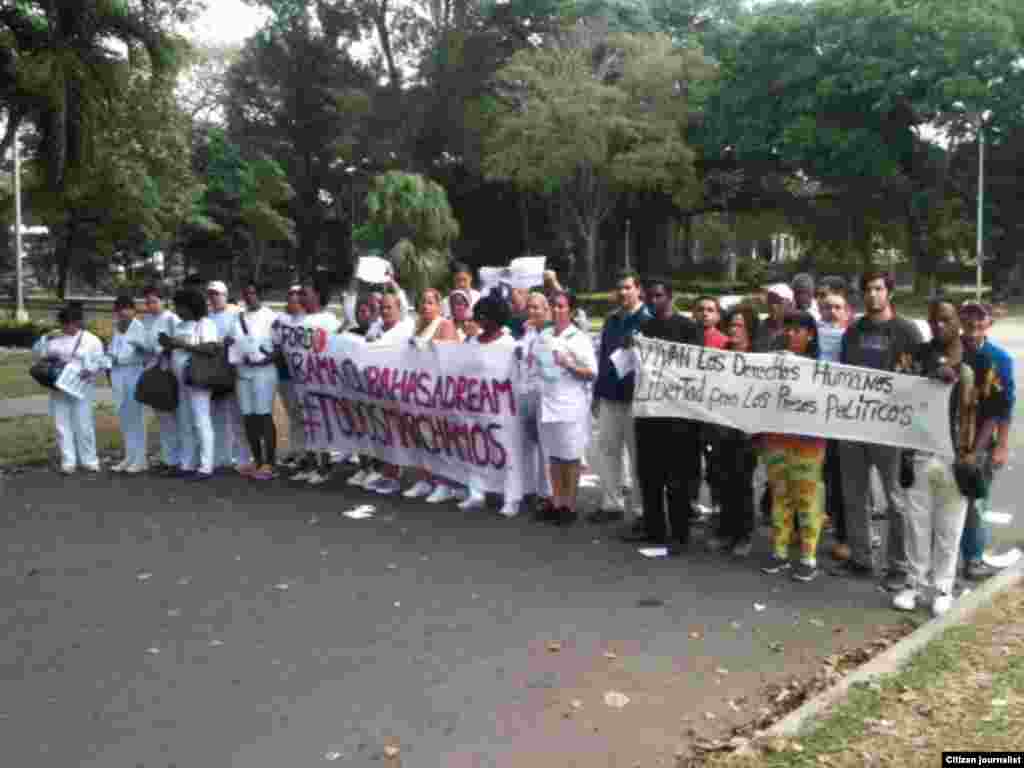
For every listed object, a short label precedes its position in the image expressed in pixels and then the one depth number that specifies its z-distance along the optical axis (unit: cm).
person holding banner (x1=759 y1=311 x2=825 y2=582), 669
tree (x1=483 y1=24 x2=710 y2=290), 4253
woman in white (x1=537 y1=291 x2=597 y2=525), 791
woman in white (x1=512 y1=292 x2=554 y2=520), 819
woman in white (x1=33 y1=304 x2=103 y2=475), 1041
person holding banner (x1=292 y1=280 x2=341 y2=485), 991
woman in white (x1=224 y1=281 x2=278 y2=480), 998
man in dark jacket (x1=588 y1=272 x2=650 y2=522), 809
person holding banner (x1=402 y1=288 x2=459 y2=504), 919
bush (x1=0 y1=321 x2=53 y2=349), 2519
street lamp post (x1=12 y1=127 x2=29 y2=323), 3250
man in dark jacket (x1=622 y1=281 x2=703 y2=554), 735
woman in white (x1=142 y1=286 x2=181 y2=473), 1043
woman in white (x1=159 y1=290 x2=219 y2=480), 1005
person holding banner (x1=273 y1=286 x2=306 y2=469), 1013
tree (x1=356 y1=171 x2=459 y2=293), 3244
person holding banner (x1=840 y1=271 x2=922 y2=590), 661
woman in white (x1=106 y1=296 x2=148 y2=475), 1045
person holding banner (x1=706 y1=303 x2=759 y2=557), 729
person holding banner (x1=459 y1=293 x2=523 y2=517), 863
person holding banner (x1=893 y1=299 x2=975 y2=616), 602
